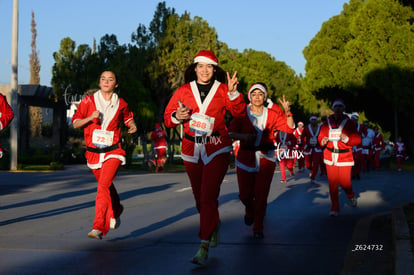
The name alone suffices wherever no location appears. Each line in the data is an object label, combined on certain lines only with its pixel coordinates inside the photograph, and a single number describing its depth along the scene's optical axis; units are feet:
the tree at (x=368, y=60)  123.75
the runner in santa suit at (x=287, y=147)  74.89
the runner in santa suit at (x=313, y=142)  67.87
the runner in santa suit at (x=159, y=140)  92.12
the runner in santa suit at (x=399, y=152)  106.22
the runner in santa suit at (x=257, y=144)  31.42
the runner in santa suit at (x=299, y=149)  93.35
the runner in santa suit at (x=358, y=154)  72.43
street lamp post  90.89
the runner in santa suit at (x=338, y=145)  39.50
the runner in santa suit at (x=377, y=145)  100.73
